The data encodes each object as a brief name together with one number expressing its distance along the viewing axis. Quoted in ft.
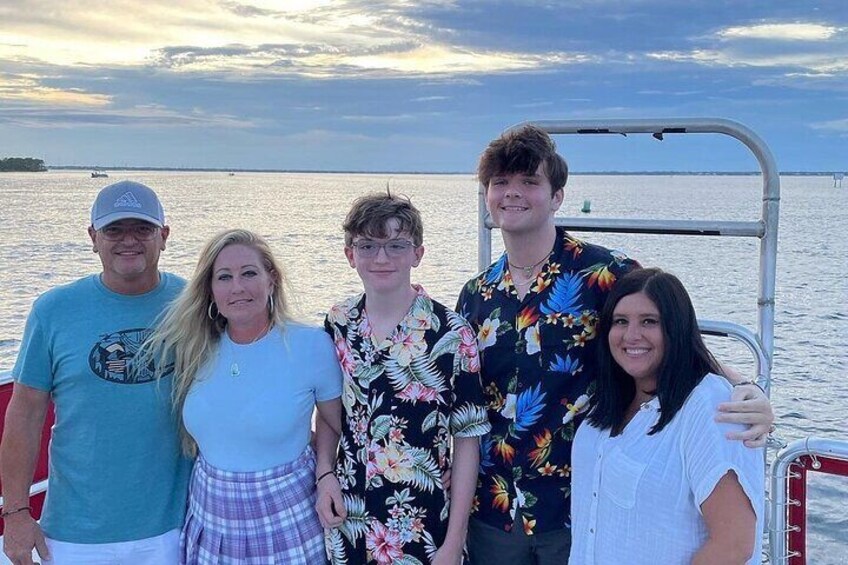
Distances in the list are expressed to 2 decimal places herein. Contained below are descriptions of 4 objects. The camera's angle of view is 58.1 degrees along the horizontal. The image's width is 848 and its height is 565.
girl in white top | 6.48
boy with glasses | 8.01
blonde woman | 8.37
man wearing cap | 8.60
